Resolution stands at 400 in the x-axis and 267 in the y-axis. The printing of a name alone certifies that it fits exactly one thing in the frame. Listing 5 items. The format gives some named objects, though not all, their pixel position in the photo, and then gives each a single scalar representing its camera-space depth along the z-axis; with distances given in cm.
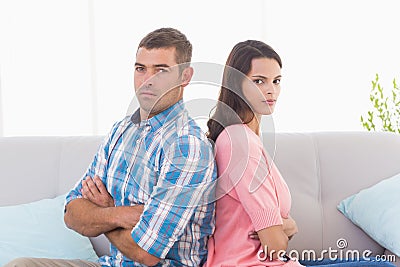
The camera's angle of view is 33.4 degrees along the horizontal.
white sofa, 252
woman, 191
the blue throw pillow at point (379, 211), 236
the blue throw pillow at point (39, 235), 234
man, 190
